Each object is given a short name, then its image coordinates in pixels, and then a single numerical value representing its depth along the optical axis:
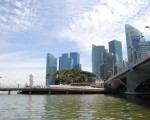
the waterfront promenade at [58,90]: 62.09
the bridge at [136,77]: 36.54
